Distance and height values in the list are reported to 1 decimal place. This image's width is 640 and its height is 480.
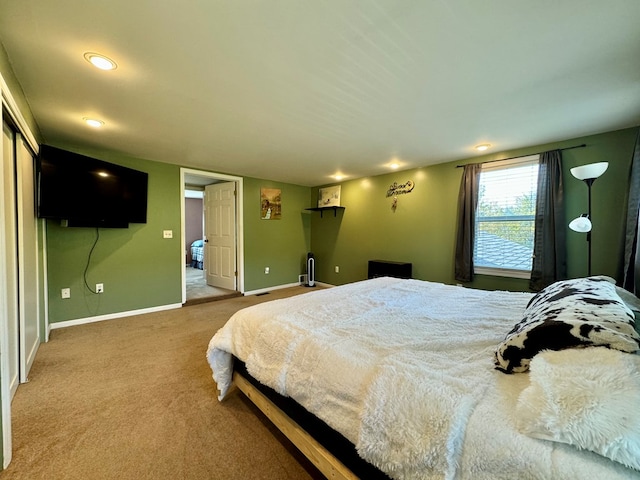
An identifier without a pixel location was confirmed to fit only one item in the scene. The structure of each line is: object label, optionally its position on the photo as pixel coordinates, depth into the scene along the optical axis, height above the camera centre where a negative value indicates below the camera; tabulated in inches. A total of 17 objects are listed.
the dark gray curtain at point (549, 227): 115.7 +3.1
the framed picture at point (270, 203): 205.6 +22.1
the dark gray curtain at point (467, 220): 140.7 +7.0
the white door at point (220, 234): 195.9 -4.0
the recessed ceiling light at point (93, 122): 99.0 +42.4
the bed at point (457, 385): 25.0 -21.2
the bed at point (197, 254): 306.3 -30.0
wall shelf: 214.4 +18.9
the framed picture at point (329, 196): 214.1 +29.9
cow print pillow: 32.2 -13.1
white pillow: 23.0 -17.2
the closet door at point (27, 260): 79.4 -11.5
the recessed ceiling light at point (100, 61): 62.9 +42.8
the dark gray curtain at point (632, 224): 93.0 +4.0
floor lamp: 86.9 +20.8
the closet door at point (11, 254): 69.6 -7.9
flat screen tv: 102.4 +17.3
